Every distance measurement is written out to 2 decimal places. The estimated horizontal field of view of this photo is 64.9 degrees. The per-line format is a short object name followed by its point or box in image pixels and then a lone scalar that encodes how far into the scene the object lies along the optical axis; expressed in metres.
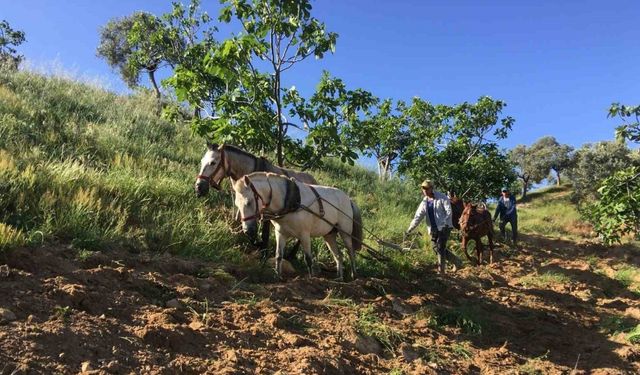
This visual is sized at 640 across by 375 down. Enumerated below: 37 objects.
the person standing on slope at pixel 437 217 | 8.95
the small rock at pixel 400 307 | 6.20
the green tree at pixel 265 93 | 7.39
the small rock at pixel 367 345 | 4.71
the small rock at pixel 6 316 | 3.65
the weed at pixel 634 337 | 6.20
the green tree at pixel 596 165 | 31.97
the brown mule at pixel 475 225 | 10.95
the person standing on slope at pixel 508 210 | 14.78
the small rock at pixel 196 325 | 4.30
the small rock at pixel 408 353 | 4.73
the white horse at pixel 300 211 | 6.10
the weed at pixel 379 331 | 5.00
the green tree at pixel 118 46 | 26.27
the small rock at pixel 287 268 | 7.32
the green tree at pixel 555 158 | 46.19
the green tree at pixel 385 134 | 8.92
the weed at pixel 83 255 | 5.21
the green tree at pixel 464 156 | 15.02
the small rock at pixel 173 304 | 4.75
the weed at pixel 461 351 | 5.12
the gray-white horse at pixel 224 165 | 7.05
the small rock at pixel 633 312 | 7.55
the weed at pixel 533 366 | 4.87
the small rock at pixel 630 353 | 5.59
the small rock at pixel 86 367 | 3.30
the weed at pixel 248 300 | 5.22
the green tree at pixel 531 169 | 46.66
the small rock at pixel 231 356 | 3.90
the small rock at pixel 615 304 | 8.23
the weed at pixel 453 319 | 5.99
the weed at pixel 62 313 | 3.89
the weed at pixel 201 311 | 4.52
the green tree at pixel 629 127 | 6.84
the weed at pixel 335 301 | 5.84
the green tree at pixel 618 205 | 6.32
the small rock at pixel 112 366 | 3.39
